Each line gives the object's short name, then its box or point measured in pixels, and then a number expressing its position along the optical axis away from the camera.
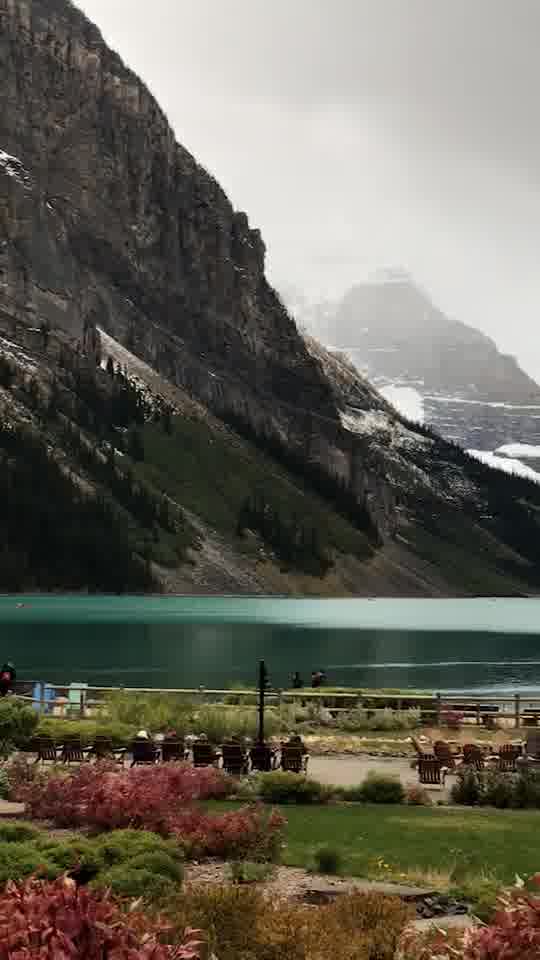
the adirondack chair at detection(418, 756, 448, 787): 30.58
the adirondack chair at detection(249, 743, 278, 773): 31.59
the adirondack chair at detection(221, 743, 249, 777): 31.05
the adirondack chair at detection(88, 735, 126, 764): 32.76
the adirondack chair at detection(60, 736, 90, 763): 32.53
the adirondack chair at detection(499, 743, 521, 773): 33.36
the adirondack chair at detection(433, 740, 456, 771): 32.41
